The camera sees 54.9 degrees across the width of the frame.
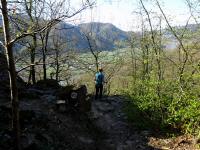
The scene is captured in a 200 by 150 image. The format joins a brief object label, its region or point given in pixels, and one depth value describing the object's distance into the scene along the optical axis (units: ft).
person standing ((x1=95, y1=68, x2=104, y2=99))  38.03
